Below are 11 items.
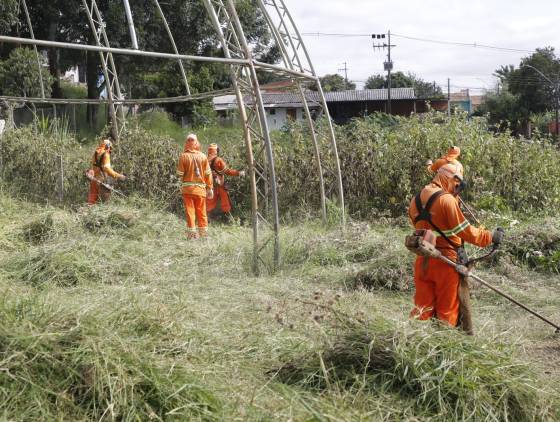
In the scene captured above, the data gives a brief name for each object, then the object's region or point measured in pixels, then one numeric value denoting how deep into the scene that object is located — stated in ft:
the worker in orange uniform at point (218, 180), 40.04
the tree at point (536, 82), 148.05
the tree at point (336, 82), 240.32
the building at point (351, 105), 159.63
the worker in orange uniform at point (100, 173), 40.55
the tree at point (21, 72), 55.01
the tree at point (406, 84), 219.39
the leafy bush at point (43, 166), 45.03
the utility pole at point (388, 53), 159.36
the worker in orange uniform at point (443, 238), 16.93
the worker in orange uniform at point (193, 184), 33.99
